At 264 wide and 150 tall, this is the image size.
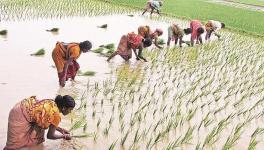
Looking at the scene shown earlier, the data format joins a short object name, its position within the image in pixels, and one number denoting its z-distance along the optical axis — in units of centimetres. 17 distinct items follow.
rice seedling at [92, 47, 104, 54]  970
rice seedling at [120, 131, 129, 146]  504
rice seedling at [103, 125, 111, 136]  529
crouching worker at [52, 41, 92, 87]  691
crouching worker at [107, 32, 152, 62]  899
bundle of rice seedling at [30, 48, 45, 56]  882
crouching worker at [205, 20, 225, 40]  1238
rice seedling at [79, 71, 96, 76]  784
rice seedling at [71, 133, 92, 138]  506
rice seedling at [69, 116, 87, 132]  521
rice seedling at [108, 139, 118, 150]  472
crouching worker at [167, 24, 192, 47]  1097
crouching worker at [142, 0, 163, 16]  1670
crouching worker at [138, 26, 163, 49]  966
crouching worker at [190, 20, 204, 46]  1140
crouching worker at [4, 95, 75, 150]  450
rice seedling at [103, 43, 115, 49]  1020
